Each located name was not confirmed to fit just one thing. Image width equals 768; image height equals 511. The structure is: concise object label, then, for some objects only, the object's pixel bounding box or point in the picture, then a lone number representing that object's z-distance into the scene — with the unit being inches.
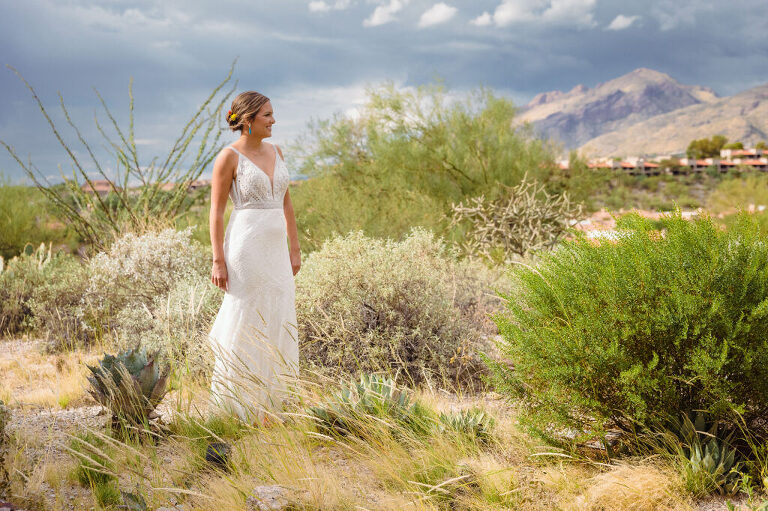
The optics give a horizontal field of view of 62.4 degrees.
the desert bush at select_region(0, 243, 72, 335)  293.4
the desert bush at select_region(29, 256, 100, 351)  263.9
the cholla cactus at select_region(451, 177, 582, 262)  356.2
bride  151.1
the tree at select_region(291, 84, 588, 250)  458.3
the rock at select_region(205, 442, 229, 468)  121.0
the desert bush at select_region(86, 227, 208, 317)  262.8
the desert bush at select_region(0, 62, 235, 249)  332.4
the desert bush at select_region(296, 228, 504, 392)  192.1
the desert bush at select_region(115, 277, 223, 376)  209.3
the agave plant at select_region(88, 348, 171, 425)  139.0
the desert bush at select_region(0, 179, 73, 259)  482.0
